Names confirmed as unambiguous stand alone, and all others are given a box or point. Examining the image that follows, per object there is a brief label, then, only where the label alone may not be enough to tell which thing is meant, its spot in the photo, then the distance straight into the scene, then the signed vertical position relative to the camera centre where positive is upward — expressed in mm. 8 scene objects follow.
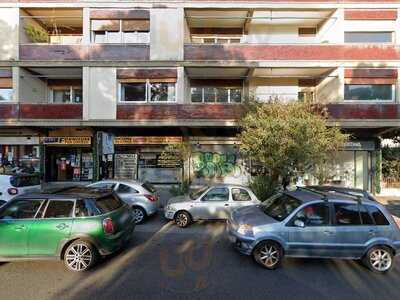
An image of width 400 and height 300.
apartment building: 14266 +3713
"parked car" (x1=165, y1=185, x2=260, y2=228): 8883 -1618
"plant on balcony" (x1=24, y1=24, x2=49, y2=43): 14962 +5902
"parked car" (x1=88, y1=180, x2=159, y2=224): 9344 -1456
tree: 9578 +383
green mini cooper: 5457 -1472
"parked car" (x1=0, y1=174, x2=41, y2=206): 9023 -1106
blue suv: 5758 -1635
